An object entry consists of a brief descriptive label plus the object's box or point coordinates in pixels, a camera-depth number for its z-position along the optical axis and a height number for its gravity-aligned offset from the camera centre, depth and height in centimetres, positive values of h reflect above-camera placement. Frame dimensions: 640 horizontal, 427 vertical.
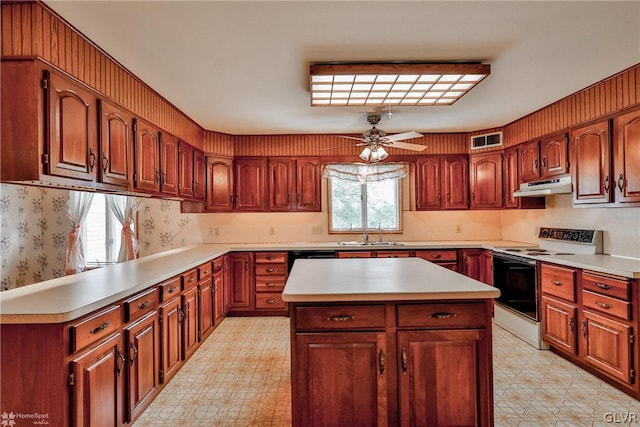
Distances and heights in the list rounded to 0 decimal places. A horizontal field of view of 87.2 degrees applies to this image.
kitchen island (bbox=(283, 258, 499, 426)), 179 -77
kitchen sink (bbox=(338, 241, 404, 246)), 456 -40
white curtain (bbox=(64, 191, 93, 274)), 365 -14
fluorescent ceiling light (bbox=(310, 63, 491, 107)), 245 +106
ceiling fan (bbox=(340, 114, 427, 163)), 339 +72
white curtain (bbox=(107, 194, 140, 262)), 431 -4
